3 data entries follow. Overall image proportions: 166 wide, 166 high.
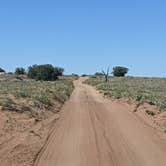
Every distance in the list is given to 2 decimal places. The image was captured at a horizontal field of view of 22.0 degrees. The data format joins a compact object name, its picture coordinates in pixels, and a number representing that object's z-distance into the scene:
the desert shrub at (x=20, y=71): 167.32
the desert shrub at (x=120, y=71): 167.11
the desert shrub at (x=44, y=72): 121.94
